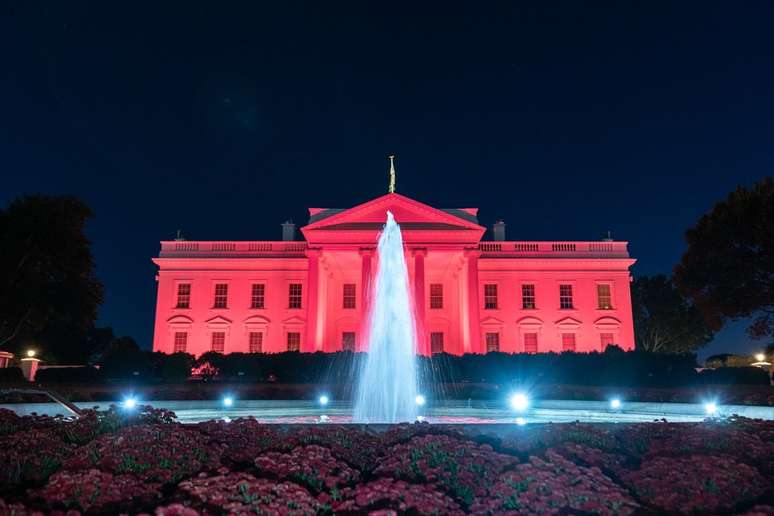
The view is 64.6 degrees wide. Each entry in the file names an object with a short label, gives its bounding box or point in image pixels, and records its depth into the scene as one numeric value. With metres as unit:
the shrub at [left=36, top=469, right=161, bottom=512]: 5.42
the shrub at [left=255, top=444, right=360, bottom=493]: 6.14
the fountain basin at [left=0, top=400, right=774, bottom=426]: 14.58
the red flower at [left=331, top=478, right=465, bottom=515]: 5.40
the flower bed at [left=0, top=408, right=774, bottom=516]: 5.45
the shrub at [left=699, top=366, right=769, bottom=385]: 25.39
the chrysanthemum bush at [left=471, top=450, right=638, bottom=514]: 5.39
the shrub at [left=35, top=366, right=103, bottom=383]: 27.73
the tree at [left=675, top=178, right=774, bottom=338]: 26.12
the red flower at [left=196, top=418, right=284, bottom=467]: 7.04
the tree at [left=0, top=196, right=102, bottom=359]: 25.86
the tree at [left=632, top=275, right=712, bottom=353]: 52.97
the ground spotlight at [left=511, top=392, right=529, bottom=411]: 17.67
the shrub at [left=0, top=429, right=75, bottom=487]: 6.25
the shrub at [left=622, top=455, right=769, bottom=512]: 5.54
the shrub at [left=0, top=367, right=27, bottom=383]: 26.84
